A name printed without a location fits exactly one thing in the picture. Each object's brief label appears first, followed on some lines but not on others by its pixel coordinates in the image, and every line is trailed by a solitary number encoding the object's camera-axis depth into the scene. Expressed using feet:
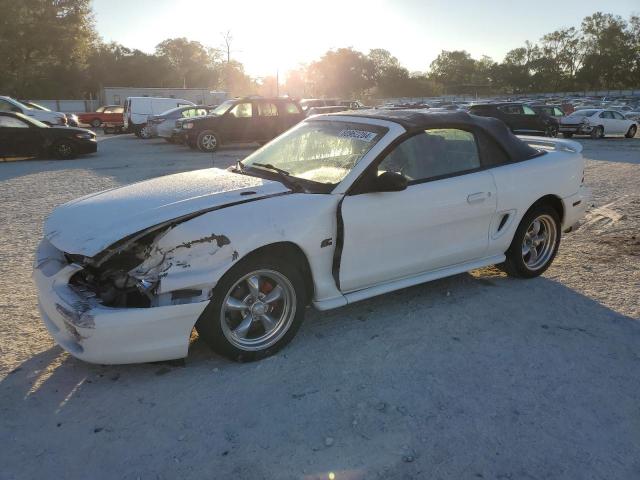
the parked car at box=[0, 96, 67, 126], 60.18
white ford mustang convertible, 10.35
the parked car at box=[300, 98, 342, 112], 89.01
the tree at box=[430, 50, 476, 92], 380.78
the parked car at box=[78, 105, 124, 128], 98.99
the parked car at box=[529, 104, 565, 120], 78.08
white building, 141.59
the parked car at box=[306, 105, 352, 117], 67.87
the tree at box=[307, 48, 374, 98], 320.29
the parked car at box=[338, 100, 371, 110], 94.97
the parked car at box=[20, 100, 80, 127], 70.65
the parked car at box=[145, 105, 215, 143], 67.15
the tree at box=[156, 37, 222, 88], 264.31
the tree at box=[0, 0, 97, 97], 133.17
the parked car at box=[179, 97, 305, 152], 57.21
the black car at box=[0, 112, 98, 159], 47.21
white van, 82.84
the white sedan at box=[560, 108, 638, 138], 80.64
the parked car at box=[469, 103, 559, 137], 76.89
